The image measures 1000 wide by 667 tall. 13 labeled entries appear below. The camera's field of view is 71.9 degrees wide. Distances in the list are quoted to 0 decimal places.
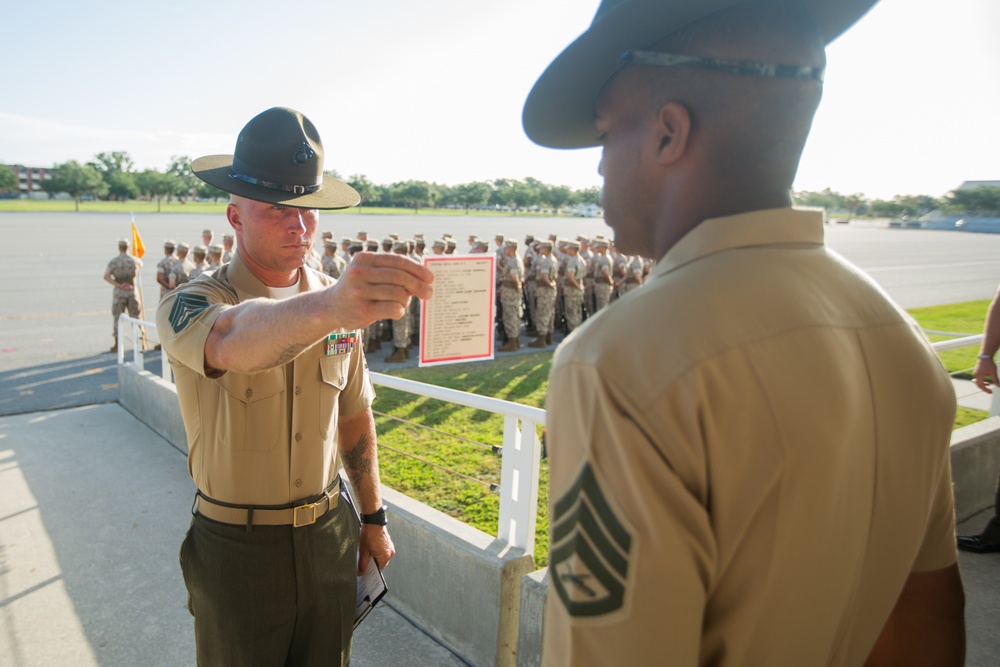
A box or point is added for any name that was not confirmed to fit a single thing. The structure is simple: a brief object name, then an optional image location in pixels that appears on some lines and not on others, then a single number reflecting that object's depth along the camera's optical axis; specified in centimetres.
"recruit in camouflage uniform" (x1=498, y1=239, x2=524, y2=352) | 1333
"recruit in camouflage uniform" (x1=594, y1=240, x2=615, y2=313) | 1636
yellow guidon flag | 1192
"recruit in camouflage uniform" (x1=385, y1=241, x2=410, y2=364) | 1187
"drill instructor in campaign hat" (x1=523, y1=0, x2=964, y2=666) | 82
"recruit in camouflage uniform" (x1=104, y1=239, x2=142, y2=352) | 1205
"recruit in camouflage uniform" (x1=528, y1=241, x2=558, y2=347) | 1410
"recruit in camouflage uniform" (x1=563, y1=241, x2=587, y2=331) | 1516
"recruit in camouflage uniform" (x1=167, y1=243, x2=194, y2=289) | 1246
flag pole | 1195
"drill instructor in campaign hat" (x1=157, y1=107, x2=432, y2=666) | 203
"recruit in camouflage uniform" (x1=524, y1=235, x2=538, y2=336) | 1482
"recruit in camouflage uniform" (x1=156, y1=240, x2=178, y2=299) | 1300
